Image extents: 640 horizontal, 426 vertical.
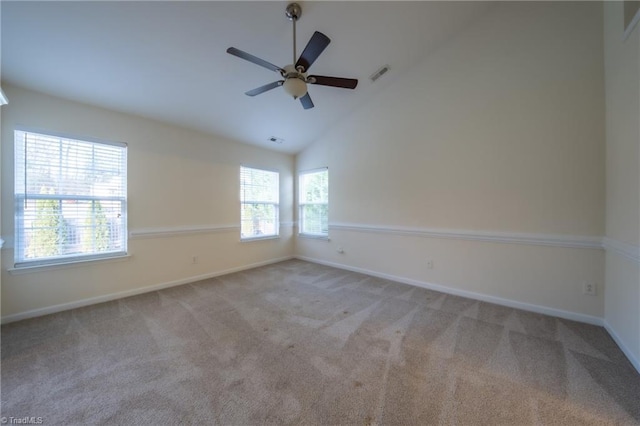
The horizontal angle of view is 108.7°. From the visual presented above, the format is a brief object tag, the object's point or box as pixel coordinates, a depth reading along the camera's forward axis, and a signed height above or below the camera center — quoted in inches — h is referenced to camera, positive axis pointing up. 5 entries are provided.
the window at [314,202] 189.6 +7.6
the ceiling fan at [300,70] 75.8 +52.0
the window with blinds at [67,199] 98.8 +5.4
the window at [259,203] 177.3 +6.6
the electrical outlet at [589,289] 94.5 -31.8
